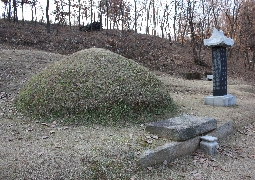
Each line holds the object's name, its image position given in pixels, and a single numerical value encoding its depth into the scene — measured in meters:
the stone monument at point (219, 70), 7.64
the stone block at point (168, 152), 3.65
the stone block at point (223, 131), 5.12
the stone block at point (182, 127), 4.22
